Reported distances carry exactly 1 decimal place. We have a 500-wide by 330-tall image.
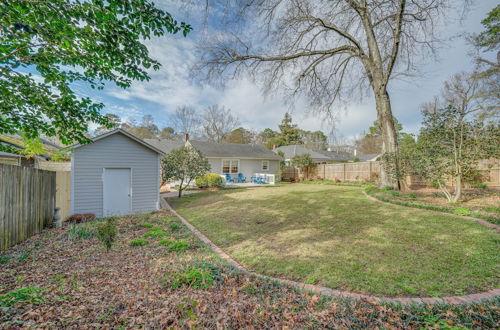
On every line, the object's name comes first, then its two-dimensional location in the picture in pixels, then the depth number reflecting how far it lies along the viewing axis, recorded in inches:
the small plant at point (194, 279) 114.3
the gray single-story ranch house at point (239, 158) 800.3
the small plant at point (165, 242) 205.9
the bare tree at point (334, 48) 371.6
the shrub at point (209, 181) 659.4
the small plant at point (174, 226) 260.0
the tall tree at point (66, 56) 139.3
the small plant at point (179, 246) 188.6
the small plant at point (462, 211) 255.9
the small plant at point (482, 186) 436.1
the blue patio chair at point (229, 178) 788.4
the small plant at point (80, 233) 222.7
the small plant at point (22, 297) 90.9
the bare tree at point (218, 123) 1400.1
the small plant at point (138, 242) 204.4
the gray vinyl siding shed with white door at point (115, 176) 323.9
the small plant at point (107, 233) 172.1
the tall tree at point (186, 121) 1395.2
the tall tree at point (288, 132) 1657.0
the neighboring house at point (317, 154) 1153.1
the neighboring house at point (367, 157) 1346.0
